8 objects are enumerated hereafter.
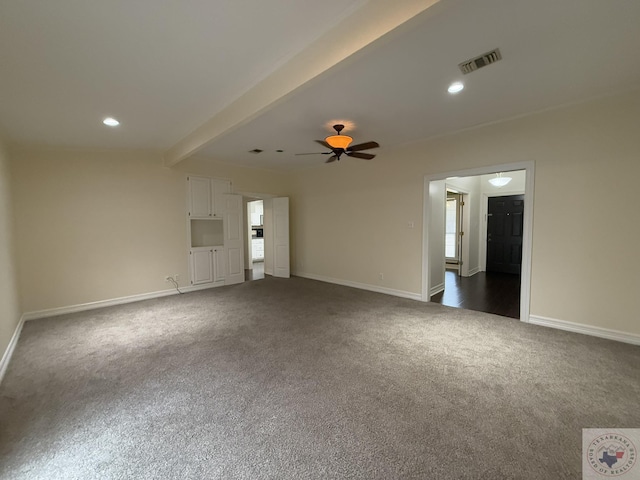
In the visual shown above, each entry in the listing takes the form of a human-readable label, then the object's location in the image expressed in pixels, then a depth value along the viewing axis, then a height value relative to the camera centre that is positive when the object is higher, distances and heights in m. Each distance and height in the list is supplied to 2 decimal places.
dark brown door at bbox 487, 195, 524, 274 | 6.95 -0.27
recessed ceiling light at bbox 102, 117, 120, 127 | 3.24 +1.33
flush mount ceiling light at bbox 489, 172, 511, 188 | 6.21 +1.00
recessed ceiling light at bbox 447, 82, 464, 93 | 2.69 +1.42
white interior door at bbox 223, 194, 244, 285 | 6.01 -0.29
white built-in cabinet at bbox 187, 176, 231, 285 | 5.50 -0.02
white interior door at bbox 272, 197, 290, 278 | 6.82 -0.26
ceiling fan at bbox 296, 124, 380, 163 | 3.50 +1.09
